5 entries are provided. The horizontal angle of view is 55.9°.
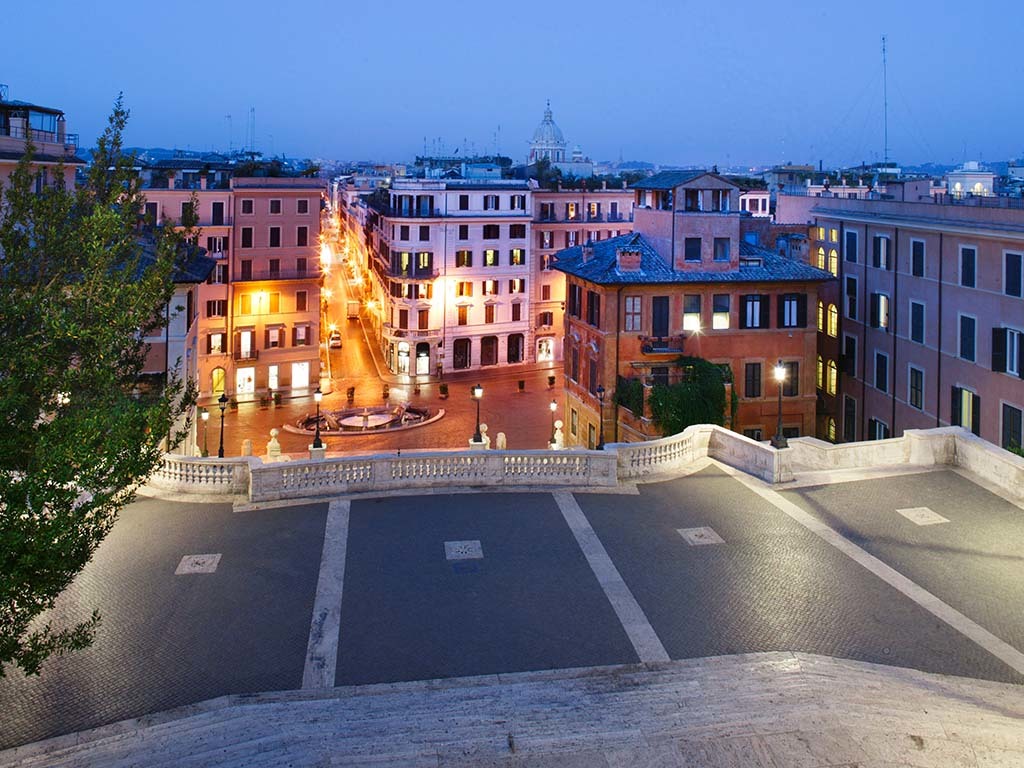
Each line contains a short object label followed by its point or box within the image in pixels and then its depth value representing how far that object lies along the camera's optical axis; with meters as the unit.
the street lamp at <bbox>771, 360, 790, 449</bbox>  26.08
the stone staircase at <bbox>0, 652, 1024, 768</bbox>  12.62
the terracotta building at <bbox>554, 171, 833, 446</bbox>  45.22
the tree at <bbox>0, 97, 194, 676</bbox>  11.79
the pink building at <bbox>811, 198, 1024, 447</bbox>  37.66
